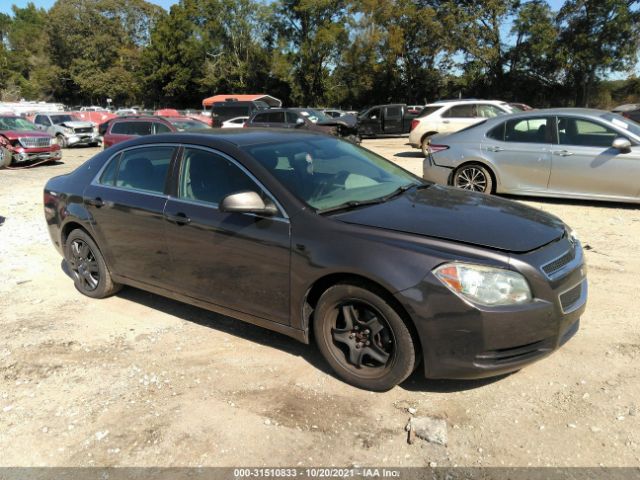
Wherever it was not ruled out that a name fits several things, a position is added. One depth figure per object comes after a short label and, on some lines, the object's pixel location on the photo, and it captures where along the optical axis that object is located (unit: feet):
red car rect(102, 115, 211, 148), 49.93
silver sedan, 24.90
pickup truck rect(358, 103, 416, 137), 86.74
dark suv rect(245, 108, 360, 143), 64.75
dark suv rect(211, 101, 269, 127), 83.01
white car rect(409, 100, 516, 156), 51.65
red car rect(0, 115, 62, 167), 52.03
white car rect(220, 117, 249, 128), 78.39
